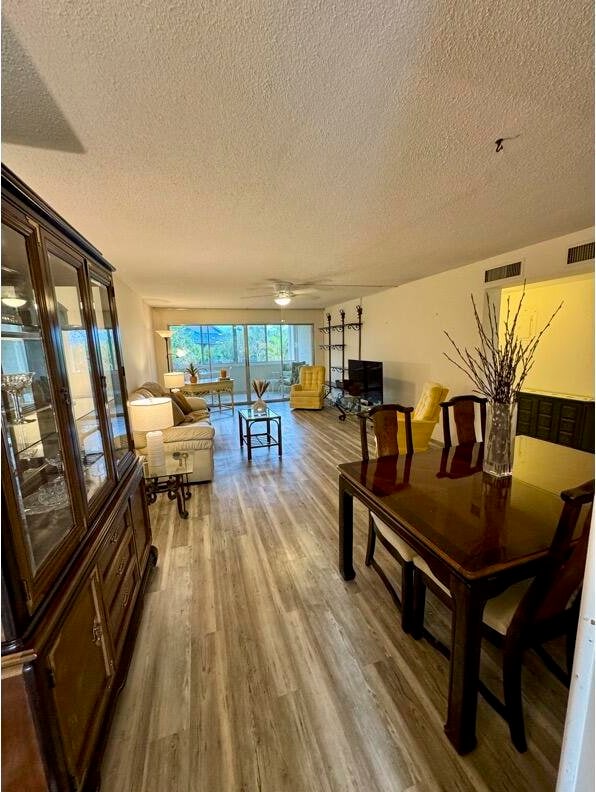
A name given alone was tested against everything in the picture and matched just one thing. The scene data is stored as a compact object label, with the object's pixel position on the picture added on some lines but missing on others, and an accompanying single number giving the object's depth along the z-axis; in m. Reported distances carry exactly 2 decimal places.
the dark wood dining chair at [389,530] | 1.67
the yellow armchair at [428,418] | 3.84
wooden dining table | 1.14
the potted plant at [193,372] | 7.35
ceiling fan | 4.91
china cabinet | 0.86
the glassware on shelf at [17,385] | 1.10
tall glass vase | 1.73
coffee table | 4.52
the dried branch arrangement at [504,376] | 1.66
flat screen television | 5.99
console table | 6.91
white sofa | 3.40
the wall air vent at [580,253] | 2.75
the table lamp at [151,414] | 2.45
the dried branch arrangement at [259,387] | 5.02
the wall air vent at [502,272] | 3.37
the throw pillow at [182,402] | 5.29
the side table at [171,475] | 2.83
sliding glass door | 7.93
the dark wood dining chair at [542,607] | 1.06
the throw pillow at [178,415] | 4.51
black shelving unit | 6.91
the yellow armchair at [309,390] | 7.30
